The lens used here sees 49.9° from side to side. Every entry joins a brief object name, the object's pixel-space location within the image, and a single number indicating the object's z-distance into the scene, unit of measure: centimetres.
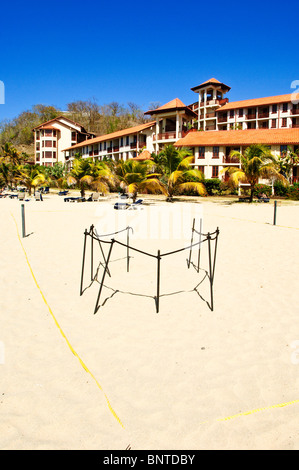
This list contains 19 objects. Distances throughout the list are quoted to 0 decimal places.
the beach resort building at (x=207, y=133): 3922
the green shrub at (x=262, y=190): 3381
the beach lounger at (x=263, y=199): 2915
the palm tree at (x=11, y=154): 5153
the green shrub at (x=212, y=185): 3700
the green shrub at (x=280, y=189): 3388
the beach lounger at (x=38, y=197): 3009
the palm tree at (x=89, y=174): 2814
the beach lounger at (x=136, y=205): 2352
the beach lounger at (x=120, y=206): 2342
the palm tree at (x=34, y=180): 3192
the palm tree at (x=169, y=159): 2670
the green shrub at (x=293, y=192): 3239
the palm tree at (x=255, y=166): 2511
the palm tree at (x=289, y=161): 3556
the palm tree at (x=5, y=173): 4542
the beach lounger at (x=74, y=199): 2903
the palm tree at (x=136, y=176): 2486
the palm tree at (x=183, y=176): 2672
